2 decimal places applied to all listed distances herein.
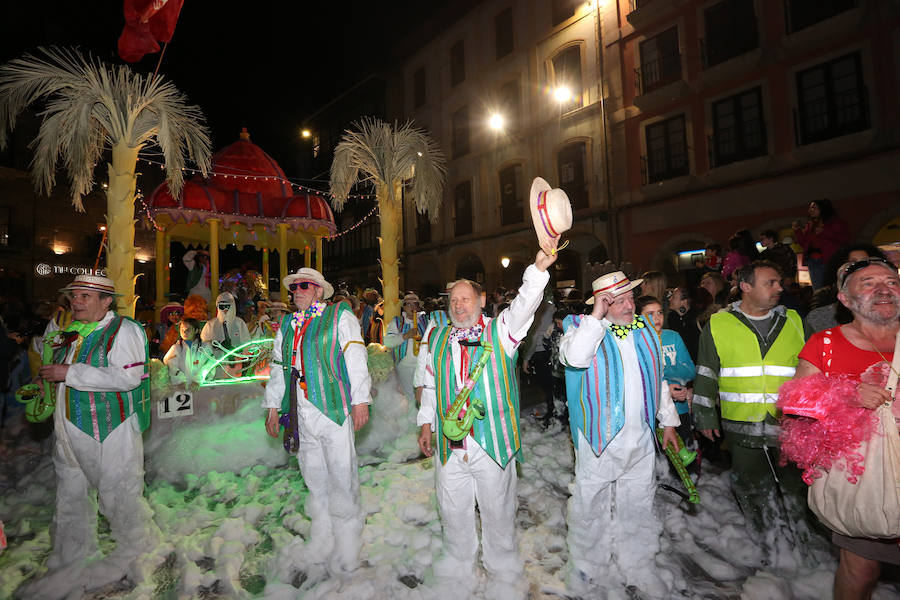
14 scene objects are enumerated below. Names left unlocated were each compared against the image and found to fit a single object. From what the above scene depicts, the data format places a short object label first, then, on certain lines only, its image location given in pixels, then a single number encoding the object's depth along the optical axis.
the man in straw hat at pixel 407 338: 7.67
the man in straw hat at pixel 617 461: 3.29
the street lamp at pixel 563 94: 18.56
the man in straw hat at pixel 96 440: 3.61
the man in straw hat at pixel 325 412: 3.78
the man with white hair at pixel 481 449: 3.17
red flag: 6.11
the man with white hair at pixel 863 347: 2.32
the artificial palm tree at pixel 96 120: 5.98
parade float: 9.54
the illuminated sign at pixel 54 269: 23.31
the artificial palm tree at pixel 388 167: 9.33
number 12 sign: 5.79
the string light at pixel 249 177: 10.01
